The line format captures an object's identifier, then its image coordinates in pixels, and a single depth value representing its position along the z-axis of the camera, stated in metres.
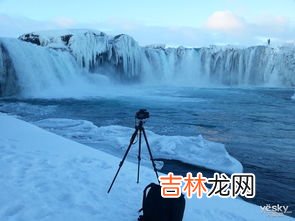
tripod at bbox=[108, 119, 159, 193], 3.06
